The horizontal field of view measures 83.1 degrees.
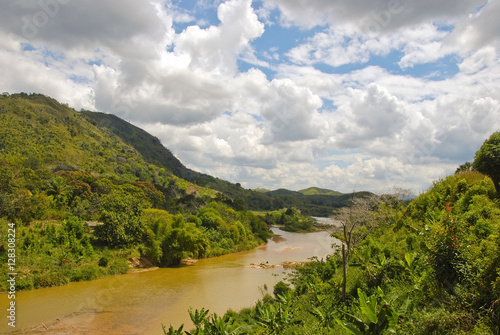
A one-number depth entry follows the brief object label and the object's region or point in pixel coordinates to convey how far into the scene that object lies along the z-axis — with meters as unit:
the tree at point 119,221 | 31.72
